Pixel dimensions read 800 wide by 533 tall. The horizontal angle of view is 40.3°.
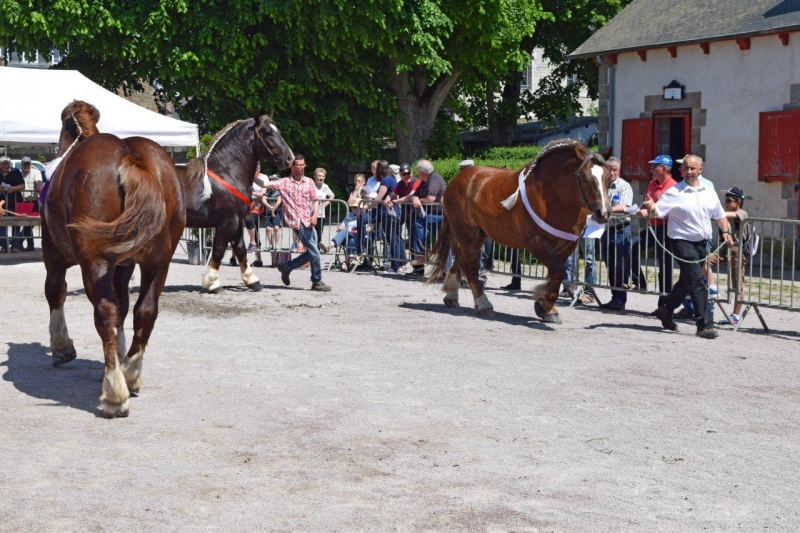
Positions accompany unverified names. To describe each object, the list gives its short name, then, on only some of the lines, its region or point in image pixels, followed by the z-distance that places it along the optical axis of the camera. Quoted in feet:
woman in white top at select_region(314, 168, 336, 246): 61.87
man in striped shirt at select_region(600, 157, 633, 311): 43.32
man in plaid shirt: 48.03
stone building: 67.36
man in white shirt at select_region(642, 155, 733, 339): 36.35
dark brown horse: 45.21
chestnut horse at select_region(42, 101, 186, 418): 23.24
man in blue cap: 41.39
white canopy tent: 60.23
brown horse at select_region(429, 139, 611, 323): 37.06
